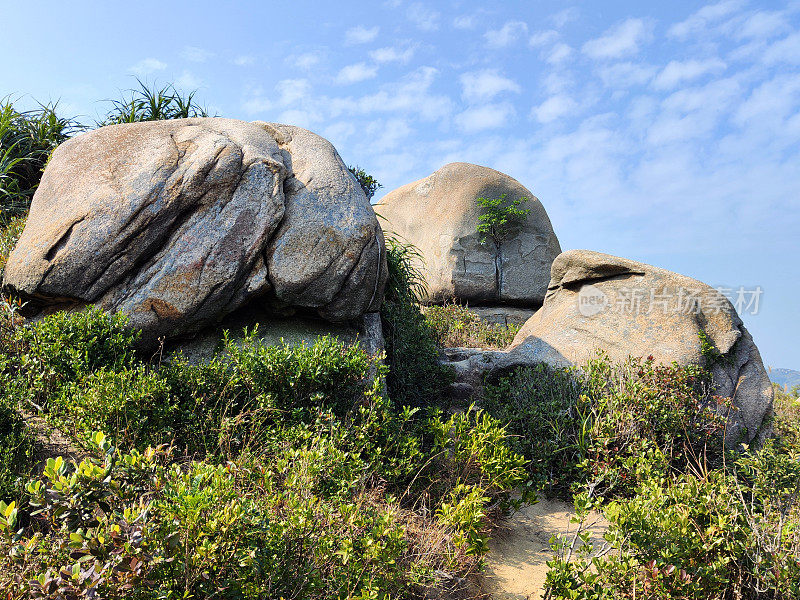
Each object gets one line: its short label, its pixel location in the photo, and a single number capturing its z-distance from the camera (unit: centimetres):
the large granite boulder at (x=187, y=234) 661
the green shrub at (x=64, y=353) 588
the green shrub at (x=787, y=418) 904
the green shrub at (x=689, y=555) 415
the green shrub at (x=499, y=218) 1568
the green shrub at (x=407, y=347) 814
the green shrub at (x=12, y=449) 450
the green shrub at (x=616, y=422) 657
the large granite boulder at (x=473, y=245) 1535
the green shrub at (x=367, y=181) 1312
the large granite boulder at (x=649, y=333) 810
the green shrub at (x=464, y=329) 1243
